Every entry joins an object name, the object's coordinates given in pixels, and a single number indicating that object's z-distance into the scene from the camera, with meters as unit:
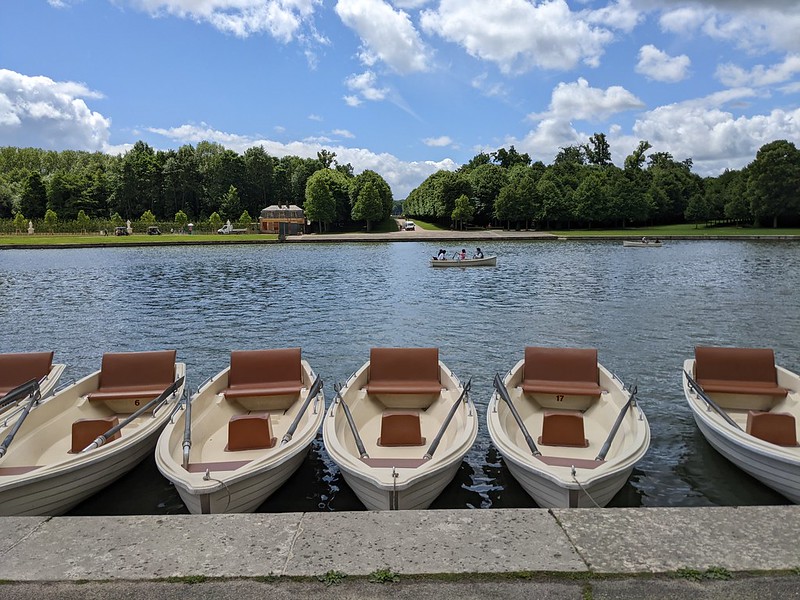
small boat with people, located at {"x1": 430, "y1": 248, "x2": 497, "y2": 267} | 52.69
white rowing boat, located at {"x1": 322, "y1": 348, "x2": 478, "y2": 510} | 7.31
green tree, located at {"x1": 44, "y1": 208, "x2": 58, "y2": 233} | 110.00
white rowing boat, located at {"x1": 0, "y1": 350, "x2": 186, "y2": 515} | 7.69
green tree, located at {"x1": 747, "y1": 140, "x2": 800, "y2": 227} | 95.19
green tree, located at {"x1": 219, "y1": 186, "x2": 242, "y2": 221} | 127.06
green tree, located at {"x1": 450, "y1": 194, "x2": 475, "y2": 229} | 112.92
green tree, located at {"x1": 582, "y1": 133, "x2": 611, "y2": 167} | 156.75
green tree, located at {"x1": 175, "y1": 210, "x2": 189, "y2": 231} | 117.00
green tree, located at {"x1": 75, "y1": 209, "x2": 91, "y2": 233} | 111.38
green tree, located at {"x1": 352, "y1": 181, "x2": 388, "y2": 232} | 115.19
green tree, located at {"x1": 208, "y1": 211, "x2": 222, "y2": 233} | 116.82
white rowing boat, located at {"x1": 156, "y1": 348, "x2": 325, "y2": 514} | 7.36
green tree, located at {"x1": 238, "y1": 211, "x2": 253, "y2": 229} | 118.32
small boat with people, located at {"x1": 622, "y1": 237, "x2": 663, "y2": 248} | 77.19
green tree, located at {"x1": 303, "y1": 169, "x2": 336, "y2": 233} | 115.06
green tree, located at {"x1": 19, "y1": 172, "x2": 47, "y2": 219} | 123.19
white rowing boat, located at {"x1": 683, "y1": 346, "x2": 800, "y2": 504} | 8.54
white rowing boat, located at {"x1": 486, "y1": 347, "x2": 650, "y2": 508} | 7.26
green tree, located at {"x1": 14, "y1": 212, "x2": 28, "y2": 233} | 106.38
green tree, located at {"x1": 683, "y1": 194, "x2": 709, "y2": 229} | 114.38
